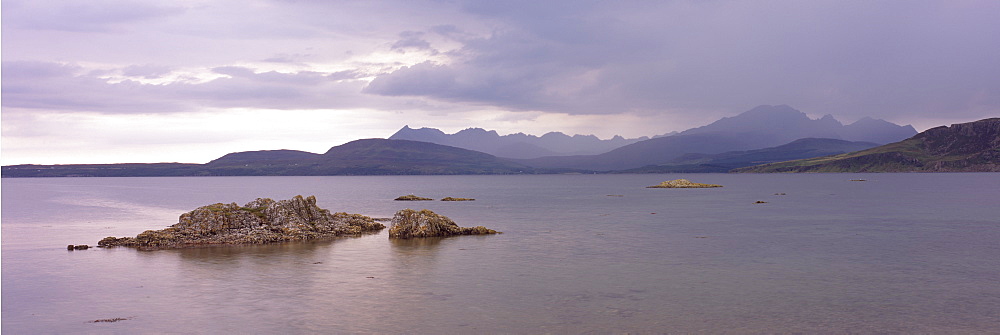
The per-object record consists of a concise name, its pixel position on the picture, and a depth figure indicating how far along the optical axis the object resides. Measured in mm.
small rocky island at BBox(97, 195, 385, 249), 46344
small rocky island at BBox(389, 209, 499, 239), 51594
